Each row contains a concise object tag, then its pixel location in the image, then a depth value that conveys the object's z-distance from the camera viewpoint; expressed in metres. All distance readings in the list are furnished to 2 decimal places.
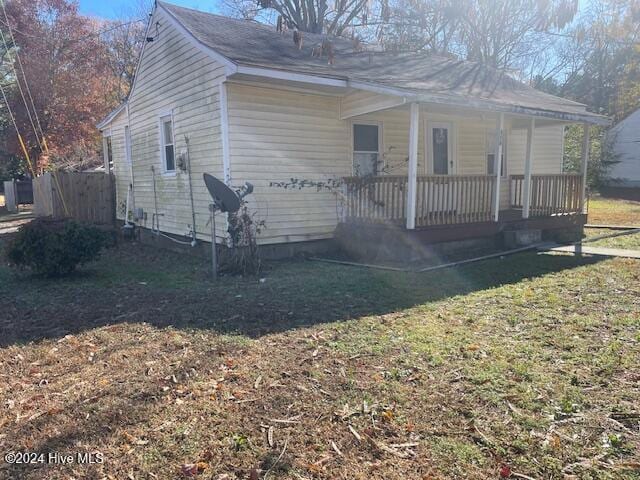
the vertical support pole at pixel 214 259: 7.37
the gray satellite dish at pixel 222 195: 7.36
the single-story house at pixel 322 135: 8.62
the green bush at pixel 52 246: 7.14
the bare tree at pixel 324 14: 25.72
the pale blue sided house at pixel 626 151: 29.19
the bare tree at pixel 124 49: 28.19
